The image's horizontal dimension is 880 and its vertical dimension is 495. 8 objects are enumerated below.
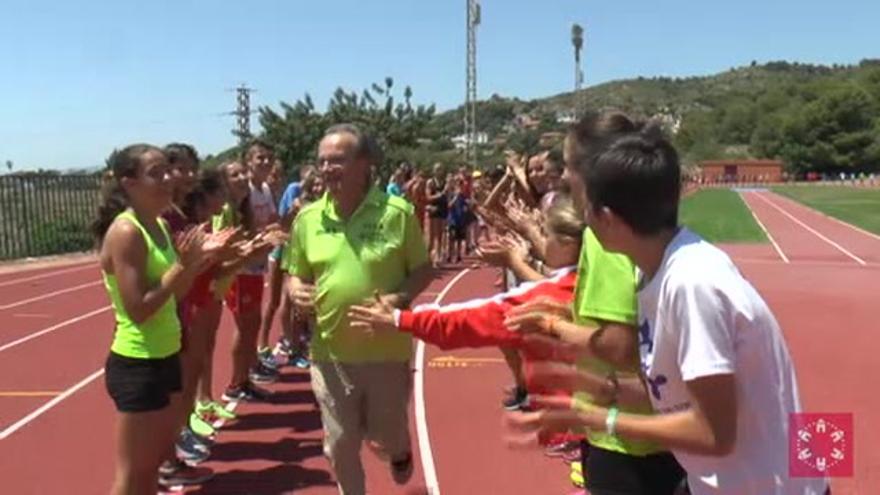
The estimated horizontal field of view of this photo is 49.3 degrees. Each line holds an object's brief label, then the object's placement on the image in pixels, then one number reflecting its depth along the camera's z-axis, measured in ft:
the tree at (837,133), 387.14
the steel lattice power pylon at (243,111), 186.74
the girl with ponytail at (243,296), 24.80
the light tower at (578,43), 134.51
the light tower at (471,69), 116.67
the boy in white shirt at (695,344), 6.55
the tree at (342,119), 129.18
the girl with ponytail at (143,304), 13.78
